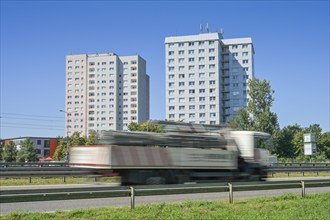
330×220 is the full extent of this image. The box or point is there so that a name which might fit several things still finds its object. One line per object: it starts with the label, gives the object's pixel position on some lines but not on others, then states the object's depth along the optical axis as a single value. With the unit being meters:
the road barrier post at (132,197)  12.56
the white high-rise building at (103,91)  161.00
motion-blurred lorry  22.48
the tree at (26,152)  111.91
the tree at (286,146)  81.20
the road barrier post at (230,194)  14.87
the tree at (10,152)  115.98
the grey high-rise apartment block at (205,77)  133.00
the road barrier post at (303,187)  16.98
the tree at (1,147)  115.33
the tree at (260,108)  67.12
